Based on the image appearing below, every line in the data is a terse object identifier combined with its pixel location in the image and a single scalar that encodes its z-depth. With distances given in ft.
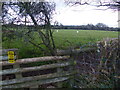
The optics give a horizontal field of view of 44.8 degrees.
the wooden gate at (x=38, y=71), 8.79
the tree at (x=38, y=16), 9.13
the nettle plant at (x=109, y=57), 9.17
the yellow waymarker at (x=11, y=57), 8.30
